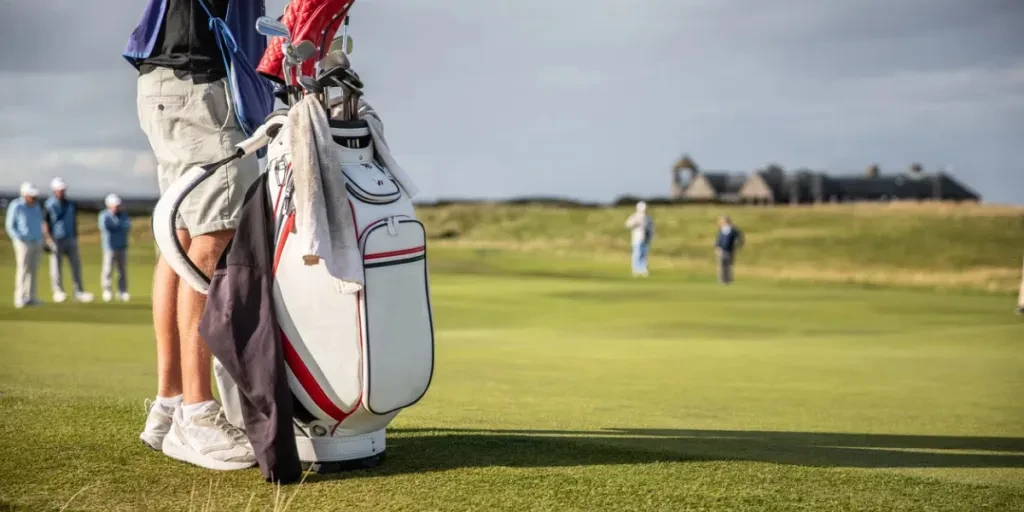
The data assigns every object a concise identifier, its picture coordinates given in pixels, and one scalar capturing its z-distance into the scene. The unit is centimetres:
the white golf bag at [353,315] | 423
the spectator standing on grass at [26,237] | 1881
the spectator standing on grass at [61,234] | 2094
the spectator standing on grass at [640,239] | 3403
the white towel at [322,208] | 408
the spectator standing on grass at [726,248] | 3034
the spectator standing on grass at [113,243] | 2142
